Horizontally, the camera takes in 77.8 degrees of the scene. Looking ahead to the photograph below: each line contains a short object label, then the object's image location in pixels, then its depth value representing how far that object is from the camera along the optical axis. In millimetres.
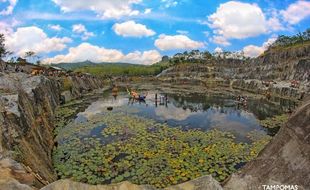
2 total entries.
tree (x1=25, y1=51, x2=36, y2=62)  59728
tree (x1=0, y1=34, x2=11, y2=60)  37712
